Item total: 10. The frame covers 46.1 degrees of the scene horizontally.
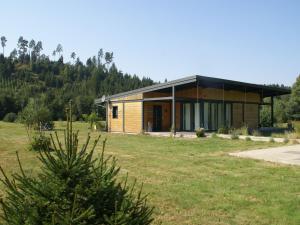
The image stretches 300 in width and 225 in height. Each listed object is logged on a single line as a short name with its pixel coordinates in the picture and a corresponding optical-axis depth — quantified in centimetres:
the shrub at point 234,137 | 1703
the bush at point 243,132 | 1978
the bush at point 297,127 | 1762
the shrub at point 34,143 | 1218
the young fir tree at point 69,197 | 232
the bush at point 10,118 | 4209
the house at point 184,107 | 2320
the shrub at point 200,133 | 1886
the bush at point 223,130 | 2088
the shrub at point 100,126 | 2692
